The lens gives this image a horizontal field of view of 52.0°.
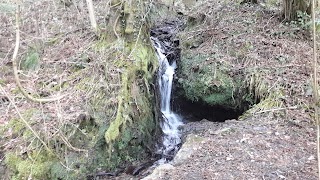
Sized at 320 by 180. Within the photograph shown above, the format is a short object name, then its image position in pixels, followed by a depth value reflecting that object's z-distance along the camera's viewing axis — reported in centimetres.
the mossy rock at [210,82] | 679
